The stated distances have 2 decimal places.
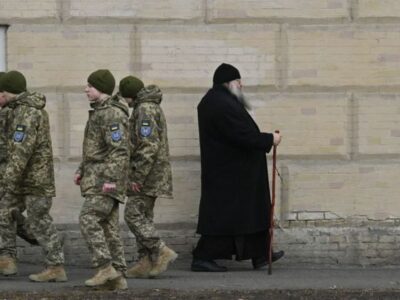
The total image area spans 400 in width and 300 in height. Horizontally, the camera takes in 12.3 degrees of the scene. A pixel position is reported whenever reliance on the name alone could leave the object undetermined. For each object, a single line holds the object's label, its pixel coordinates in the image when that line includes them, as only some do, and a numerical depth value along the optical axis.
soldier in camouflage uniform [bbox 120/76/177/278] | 15.39
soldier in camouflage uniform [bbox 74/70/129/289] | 14.26
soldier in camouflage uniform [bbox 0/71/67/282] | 14.69
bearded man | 16.36
